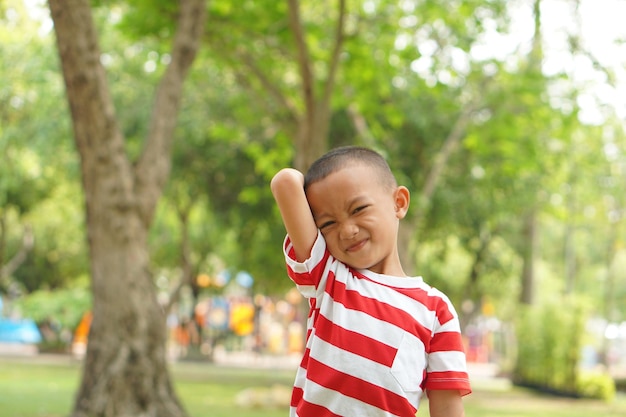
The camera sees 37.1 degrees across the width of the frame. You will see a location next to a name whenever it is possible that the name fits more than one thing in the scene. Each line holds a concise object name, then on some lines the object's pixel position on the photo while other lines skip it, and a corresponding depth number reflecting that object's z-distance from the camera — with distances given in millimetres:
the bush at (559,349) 20344
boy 2256
